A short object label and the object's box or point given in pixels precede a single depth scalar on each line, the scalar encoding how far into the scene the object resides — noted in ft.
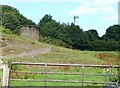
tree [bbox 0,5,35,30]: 149.57
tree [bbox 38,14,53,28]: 193.25
